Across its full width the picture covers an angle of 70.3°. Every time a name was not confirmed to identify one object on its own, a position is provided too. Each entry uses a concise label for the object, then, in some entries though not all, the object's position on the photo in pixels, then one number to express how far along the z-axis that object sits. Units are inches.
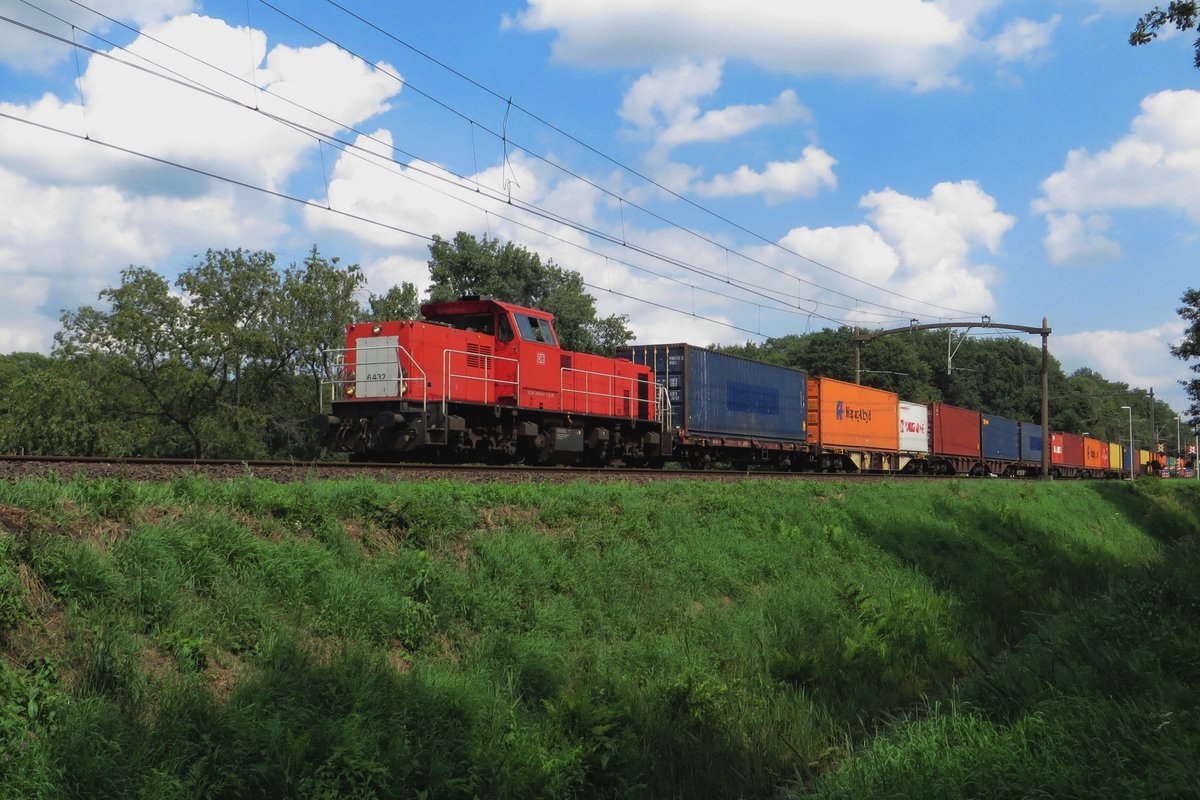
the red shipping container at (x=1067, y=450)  2172.9
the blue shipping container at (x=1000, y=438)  1873.8
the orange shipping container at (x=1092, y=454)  2438.5
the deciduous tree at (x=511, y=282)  2028.1
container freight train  675.4
